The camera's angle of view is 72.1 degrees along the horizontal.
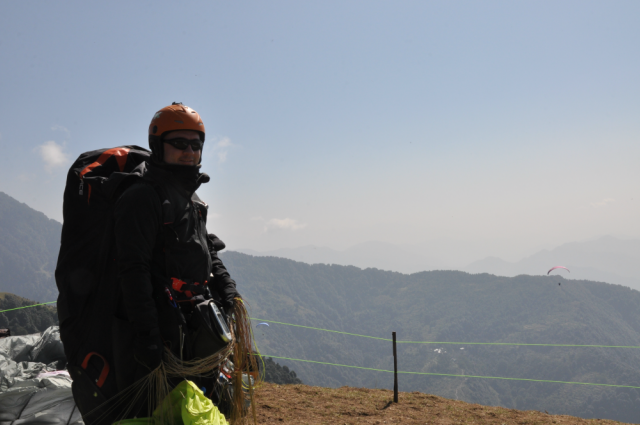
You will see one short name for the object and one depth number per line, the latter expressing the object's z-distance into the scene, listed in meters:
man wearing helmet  2.28
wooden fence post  7.85
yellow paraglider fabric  2.17
